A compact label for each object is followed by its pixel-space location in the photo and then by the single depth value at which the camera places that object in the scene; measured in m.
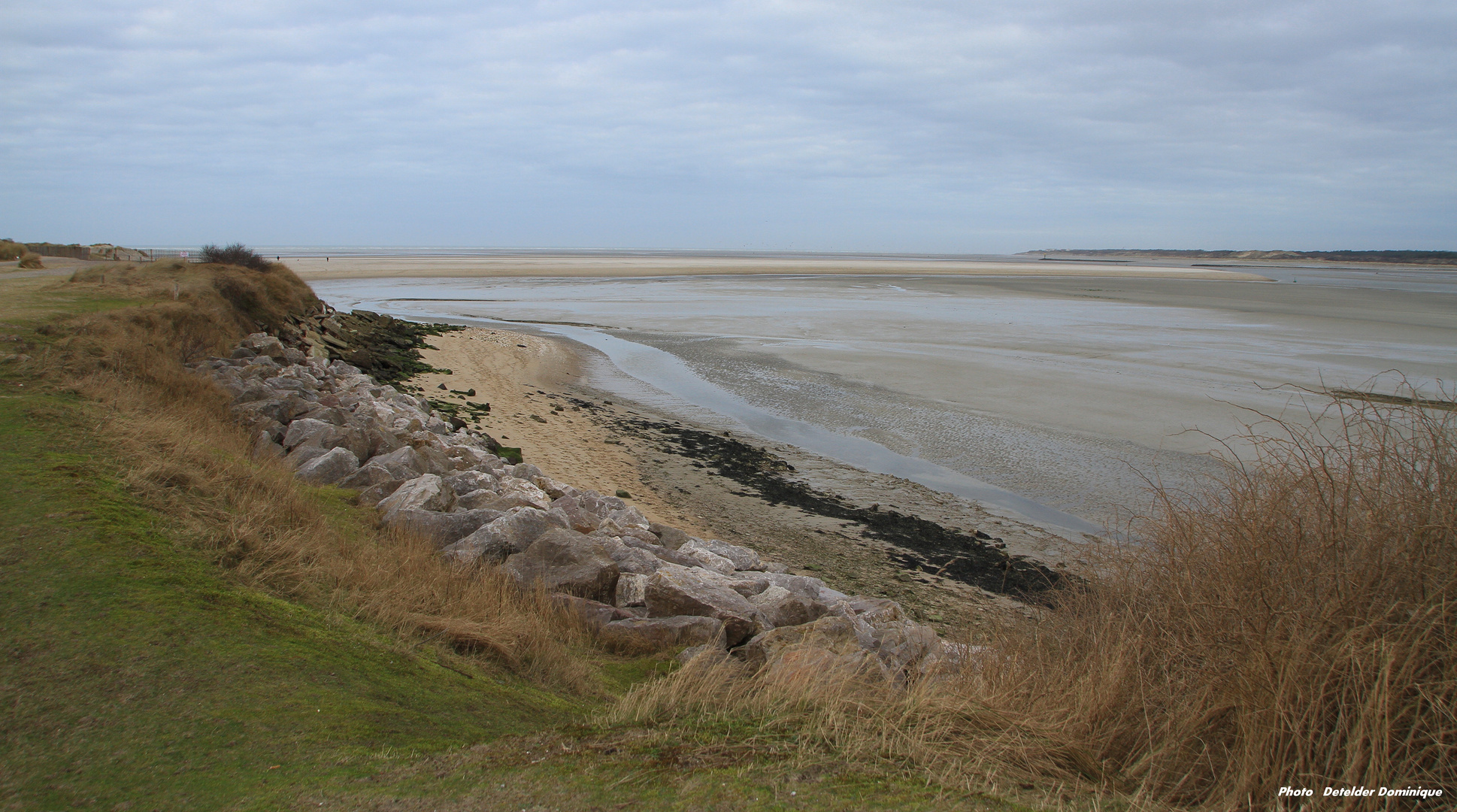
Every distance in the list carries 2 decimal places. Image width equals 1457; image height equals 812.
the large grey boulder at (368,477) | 8.16
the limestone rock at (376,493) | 7.71
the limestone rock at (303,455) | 8.48
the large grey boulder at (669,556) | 7.73
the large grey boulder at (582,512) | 8.19
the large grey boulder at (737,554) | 8.38
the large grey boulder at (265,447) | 8.35
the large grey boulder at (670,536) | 8.81
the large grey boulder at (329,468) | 8.09
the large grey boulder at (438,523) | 6.89
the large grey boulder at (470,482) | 8.73
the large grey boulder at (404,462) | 8.69
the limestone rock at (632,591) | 6.33
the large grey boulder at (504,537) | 6.57
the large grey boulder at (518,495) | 8.21
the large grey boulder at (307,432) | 9.27
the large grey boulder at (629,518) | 9.02
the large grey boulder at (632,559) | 6.95
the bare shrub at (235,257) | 24.56
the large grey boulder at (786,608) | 6.50
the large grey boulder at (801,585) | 7.43
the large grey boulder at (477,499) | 8.13
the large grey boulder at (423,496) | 7.44
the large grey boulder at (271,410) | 9.89
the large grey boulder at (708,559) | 7.86
